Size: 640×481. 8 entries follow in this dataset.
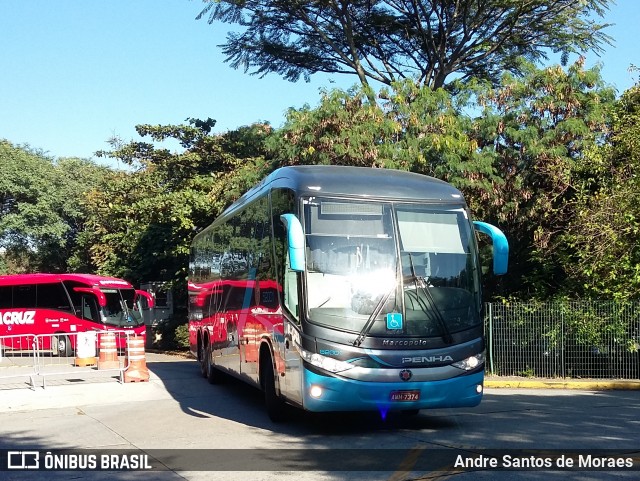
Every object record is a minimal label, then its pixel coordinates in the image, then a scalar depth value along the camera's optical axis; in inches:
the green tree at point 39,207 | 1635.1
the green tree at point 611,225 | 721.0
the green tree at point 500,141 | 802.8
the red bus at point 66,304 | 1159.6
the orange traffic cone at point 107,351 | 716.0
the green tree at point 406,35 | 1001.5
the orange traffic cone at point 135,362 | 657.5
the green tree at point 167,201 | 1146.0
